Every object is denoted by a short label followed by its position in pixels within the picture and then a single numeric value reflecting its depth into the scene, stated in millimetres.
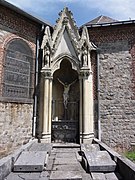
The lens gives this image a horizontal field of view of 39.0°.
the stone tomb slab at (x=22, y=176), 4236
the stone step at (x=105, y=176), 4262
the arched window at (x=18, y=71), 7793
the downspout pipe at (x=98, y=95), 8709
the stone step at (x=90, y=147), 6891
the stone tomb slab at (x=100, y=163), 4654
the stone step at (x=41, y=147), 6791
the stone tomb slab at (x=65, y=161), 5555
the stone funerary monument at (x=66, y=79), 7930
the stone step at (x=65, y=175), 4208
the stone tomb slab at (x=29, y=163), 4688
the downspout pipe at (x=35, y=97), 8398
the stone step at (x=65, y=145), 7531
